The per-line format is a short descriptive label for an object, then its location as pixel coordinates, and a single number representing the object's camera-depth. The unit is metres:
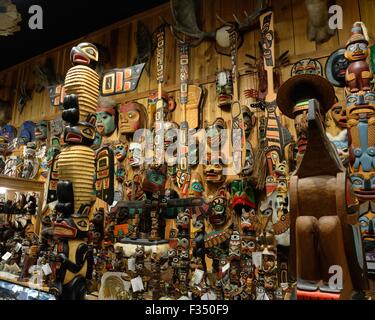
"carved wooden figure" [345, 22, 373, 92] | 1.87
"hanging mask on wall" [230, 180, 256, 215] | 2.29
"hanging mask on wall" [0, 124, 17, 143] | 4.41
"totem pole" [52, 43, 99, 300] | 1.78
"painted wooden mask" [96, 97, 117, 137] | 3.32
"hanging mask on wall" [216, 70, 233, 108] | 2.61
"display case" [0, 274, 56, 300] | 1.96
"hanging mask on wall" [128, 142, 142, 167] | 2.96
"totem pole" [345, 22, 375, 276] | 1.69
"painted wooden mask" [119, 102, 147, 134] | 3.08
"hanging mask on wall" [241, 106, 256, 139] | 2.48
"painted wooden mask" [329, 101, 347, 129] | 2.10
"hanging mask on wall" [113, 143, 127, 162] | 3.14
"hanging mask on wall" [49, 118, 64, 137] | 3.79
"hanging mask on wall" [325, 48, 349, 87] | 2.18
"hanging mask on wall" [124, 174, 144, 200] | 2.81
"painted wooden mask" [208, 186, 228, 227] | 2.35
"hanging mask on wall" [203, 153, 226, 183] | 2.48
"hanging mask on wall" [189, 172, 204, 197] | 2.56
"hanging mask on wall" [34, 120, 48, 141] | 3.97
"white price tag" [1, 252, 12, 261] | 2.66
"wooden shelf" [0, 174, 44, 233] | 2.80
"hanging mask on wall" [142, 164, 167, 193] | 2.49
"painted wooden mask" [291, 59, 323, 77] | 2.26
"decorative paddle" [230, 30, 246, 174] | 2.38
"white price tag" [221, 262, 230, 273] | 1.99
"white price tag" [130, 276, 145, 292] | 2.03
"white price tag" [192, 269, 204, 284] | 2.00
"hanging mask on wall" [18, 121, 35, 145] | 4.14
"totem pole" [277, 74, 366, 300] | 1.16
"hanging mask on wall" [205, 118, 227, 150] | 2.52
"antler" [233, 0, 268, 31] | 2.54
